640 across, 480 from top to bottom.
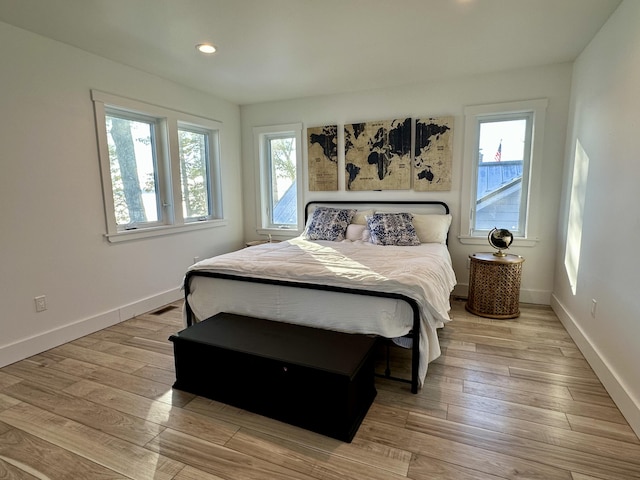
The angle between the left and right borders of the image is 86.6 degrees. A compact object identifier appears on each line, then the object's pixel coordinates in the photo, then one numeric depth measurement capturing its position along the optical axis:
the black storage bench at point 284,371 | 1.69
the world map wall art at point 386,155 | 3.77
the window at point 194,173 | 4.03
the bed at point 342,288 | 2.01
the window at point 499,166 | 3.52
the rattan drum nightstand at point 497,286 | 3.19
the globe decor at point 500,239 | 3.32
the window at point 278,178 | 4.58
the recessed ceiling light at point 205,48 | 2.78
